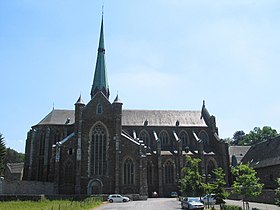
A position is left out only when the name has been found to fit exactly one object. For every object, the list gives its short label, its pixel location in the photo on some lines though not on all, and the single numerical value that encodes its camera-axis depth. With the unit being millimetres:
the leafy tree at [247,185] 24109
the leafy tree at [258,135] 93938
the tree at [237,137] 121488
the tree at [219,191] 26125
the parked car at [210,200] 35666
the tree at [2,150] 51684
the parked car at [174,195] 56594
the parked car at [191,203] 28062
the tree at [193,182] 34531
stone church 50000
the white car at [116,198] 44122
